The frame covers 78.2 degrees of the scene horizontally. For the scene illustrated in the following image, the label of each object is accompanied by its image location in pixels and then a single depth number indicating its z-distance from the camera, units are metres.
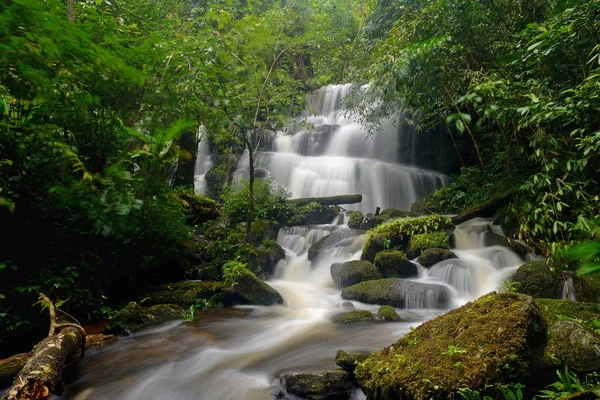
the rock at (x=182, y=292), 6.40
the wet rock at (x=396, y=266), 7.51
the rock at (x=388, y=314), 5.80
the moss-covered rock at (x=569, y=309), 3.74
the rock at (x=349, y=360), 3.36
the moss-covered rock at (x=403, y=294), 6.45
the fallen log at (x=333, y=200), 12.88
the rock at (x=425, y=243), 8.06
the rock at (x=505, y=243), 7.32
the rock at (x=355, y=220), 11.05
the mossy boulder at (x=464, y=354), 2.40
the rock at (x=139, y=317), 5.11
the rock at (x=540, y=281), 5.58
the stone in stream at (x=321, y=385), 3.28
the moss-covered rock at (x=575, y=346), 2.70
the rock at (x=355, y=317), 5.74
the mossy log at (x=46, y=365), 2.80
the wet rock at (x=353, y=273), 7.62
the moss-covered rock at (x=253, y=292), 6.92
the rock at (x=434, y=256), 7.63
